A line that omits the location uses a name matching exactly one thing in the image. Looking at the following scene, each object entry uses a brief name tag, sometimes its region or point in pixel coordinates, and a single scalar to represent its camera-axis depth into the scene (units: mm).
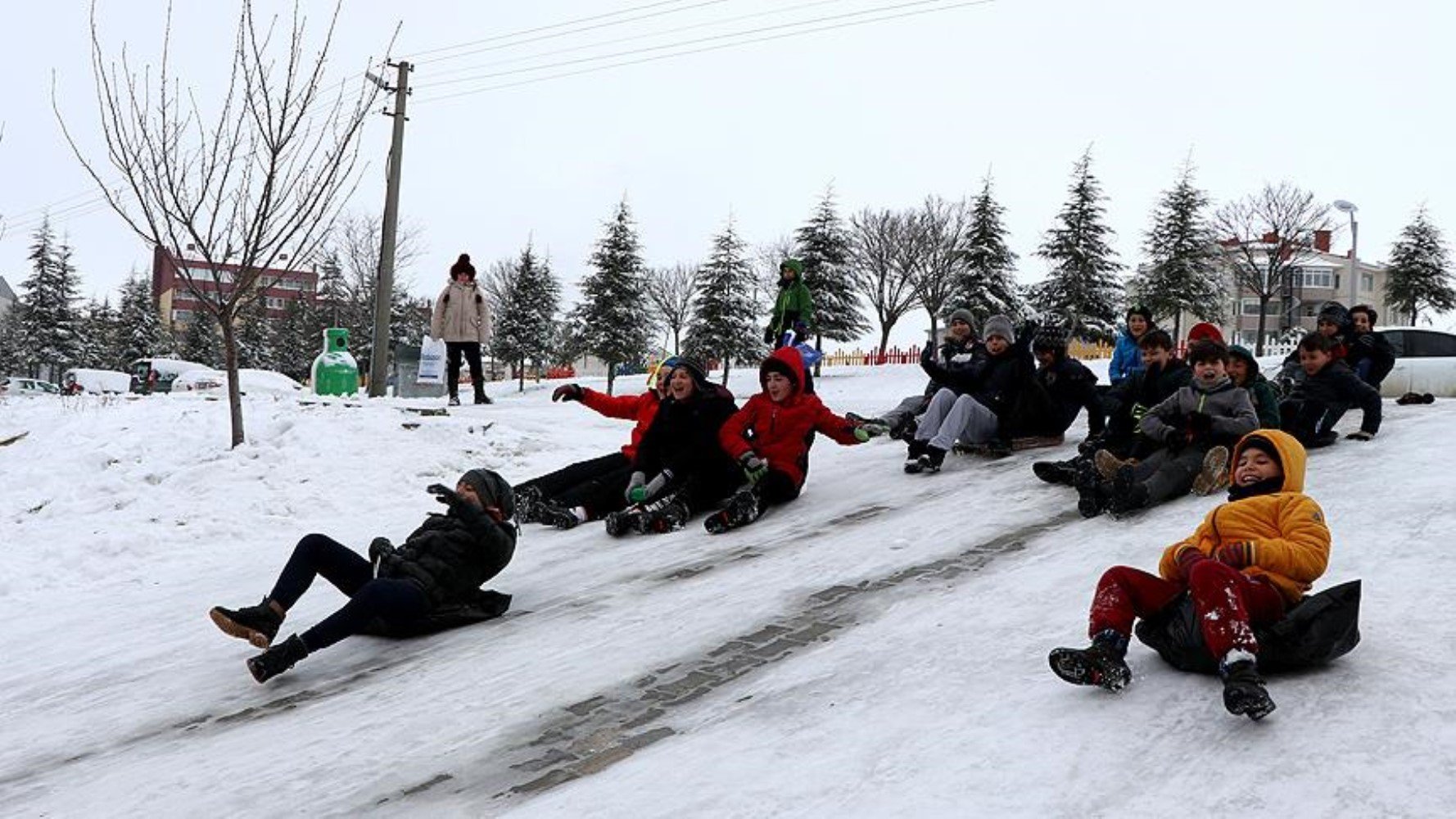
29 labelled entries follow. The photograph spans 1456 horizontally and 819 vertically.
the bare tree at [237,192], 11227
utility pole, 16969
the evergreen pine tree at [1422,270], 46812
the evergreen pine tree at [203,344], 59688
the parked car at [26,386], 40750
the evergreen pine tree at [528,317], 43781
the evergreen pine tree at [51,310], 55469
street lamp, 31097
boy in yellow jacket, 3475
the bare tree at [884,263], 53312
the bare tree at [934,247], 52500
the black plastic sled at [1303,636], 3652
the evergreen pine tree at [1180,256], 39531
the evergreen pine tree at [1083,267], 36469
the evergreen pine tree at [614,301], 33594
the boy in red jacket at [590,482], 8805
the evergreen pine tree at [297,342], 58344
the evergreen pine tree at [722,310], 33688
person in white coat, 15461
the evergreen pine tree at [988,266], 34125
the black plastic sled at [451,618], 5637
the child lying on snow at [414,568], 5219
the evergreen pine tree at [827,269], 34938
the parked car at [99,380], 38094
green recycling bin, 16219
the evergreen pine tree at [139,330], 61000
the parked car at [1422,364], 15992
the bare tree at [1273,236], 45656
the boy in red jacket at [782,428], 8367
